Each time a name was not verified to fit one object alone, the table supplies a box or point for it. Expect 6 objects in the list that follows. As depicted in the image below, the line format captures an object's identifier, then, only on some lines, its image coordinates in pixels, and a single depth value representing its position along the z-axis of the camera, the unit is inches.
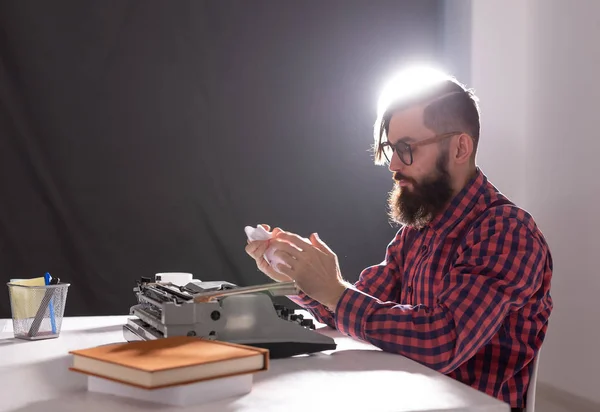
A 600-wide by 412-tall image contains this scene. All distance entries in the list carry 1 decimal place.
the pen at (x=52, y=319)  54.0
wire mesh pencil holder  53.4
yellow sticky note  53.4
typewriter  43.8
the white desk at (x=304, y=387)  33.1
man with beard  50.0
